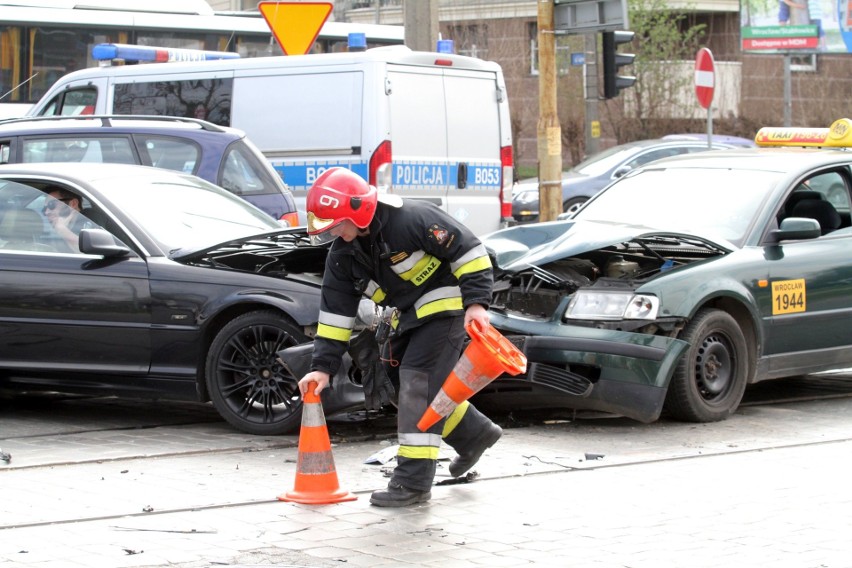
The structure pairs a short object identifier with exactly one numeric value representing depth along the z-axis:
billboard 35.12
